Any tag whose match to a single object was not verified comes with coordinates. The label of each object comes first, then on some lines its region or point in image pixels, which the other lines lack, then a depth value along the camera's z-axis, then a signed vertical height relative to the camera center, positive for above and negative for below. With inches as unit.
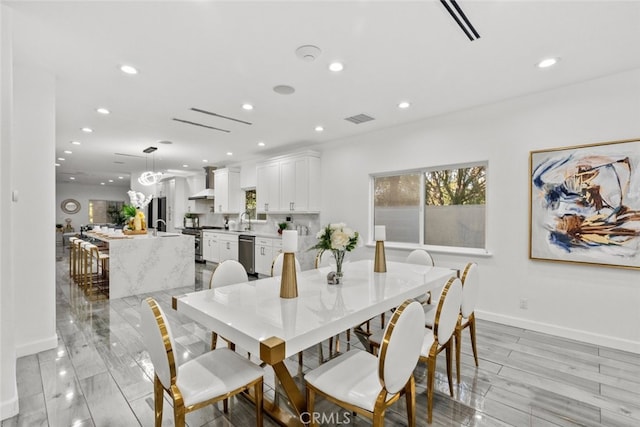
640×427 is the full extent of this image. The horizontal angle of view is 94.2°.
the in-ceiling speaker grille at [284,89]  124.0 +52.6
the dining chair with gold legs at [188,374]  53.7 -33.7
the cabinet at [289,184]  218.2 +22.8
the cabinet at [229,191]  291.3 +21.9
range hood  314.0 +28.6
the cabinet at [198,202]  345.4 +13.7
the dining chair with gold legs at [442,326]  72.3 -28.6
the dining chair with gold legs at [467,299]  89.5 -27.1
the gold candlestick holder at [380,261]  109.7 -17.8
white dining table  54.1 -22.0
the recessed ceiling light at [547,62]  102.3 +52.6
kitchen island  182.9 -32.7
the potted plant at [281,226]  242.1 -10.4
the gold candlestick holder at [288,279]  76.2 -17.1
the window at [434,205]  153.5 +4.2
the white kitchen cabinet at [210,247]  286.7 -33.0
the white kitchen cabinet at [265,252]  225.0 -30.5
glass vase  94.3 -15.0
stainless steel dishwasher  243.1 -32.0
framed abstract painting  110.0 +3.1
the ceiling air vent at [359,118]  161.9 +52.7
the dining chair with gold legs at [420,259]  130.2 -20.9
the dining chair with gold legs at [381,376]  52.6 -34.0
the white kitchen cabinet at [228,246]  263.0 -29.8
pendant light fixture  250.4 +32.1
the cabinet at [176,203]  351.3 +12.7
